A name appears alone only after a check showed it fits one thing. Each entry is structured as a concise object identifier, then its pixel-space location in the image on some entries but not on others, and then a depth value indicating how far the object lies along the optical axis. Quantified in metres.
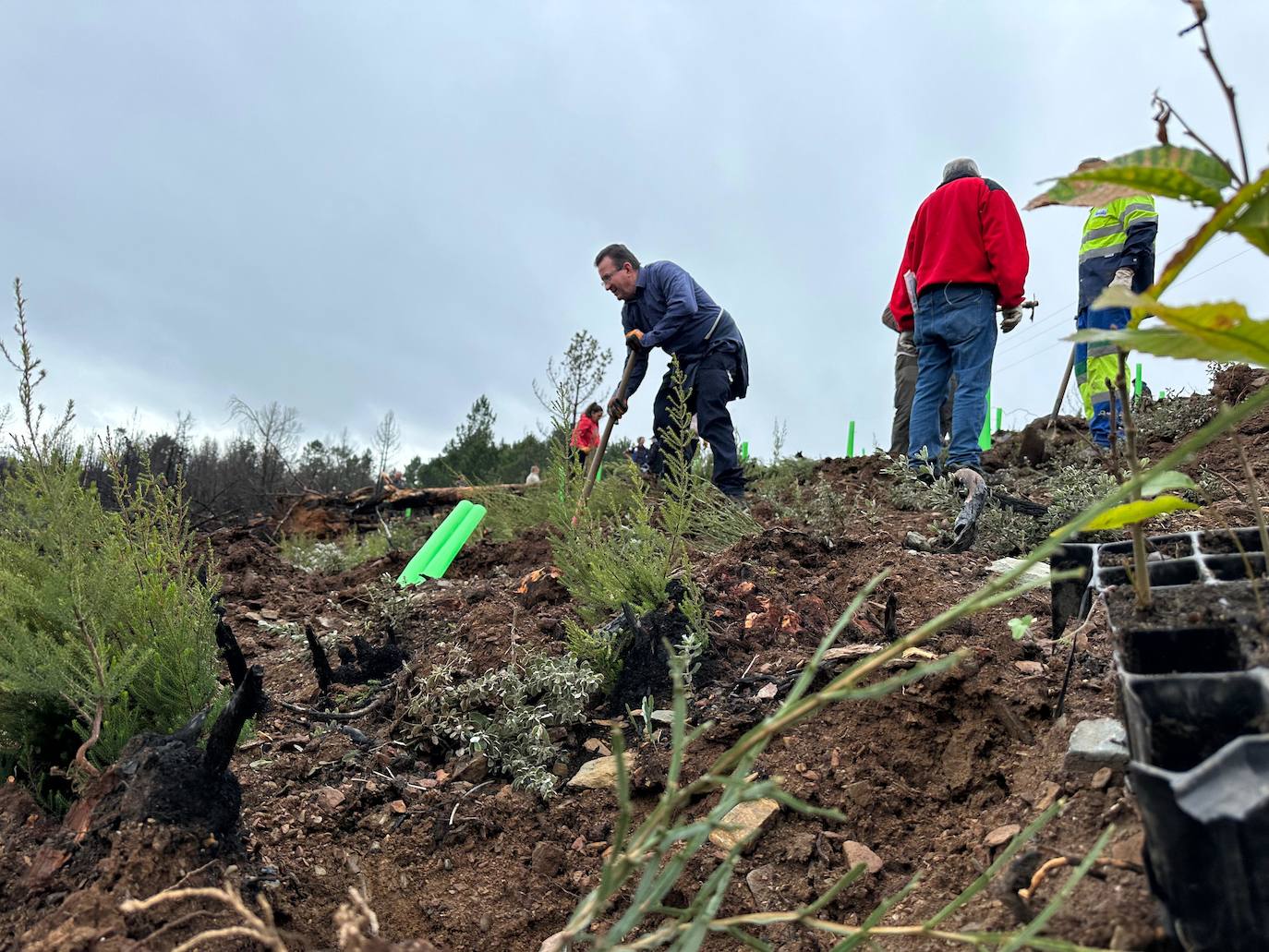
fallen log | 8.96
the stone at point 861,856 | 1.62
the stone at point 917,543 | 3.46
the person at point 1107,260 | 5.20
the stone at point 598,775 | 2.14
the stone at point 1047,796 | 1.37
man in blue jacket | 5.70
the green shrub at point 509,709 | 2.27
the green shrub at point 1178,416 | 5.59
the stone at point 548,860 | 1.88
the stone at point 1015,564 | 2.62
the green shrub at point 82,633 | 1.87
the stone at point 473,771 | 2.24
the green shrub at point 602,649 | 2.48
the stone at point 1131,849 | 1.02
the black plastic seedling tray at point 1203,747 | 0.76
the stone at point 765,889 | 1.61
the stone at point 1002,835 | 1.39
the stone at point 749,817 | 1.80
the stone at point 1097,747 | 1.30
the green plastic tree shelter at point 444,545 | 4.89
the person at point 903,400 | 7.04
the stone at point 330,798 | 2.10
